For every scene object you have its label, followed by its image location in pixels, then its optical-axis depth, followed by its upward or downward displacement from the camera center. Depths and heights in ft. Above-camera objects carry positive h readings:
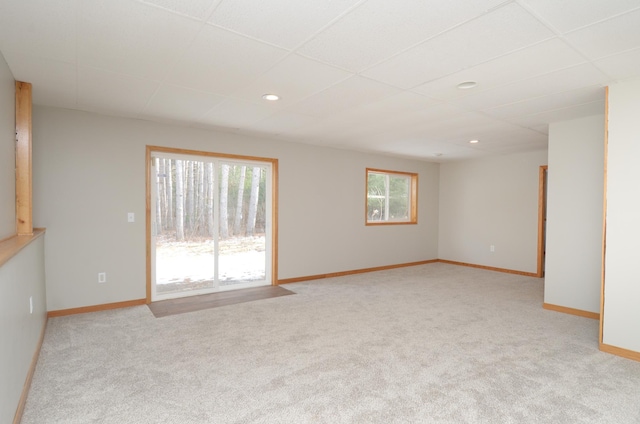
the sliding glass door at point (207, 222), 14.75 -0.84
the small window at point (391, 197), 22.33 +0.55
